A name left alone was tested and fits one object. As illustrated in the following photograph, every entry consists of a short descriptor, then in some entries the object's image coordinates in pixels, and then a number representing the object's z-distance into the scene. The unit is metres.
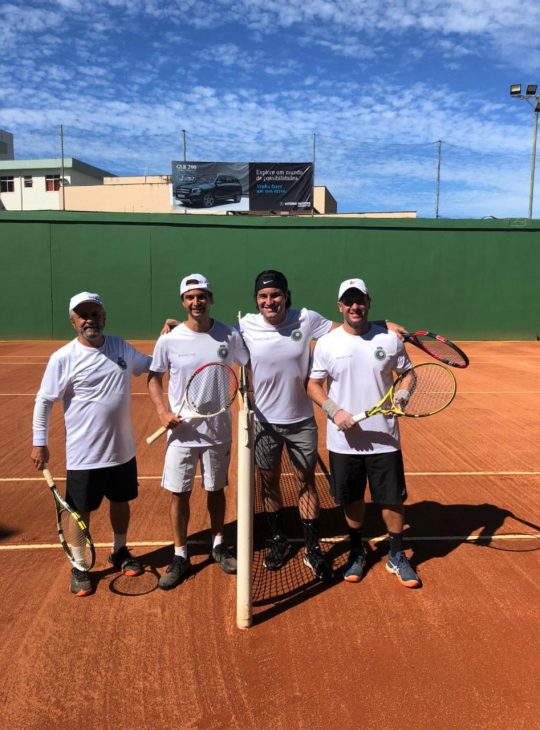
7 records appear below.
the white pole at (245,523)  2.89
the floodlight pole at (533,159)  19.84
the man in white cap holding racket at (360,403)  3.38
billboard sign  22.83
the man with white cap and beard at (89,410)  3.33
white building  42.53
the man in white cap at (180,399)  3.44
